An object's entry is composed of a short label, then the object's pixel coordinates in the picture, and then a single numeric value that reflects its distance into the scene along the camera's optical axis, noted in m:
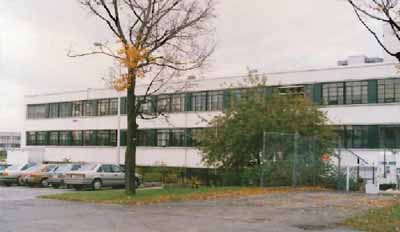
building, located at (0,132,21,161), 154.00
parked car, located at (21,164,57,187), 42.31
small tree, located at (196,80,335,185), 34.69
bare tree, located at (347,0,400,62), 14.16
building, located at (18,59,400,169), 45.41
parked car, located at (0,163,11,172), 46.31
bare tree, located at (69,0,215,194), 26.98
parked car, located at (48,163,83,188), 39.39
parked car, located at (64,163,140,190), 37.53
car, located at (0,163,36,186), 43.66
